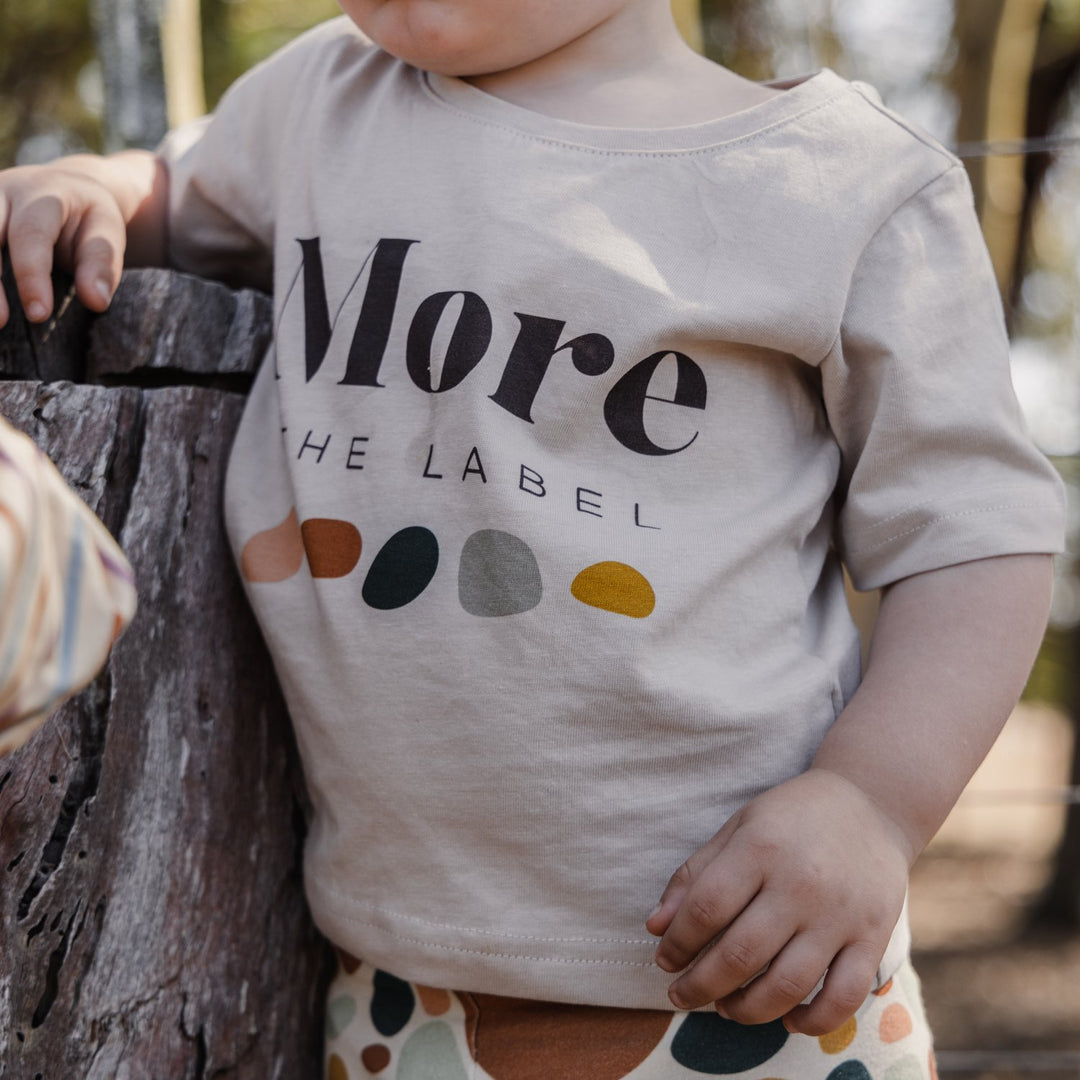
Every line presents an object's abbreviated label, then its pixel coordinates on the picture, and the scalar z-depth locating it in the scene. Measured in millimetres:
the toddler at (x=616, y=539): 734
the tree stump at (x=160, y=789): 706
